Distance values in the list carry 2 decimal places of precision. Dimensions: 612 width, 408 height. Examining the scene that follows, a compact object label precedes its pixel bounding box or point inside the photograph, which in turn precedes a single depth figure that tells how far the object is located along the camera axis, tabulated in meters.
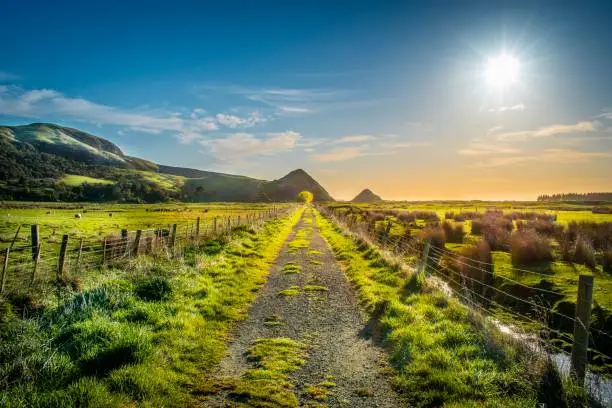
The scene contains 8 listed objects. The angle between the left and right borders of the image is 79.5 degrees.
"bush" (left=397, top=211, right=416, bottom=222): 43.12
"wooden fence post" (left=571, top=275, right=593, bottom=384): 5.70
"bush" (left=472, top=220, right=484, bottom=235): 29.53
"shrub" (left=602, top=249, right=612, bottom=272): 15.89
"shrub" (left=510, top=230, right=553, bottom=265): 17.70
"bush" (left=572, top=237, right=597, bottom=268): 16.66
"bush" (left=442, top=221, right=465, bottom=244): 25.78
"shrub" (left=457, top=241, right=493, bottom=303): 14.58
